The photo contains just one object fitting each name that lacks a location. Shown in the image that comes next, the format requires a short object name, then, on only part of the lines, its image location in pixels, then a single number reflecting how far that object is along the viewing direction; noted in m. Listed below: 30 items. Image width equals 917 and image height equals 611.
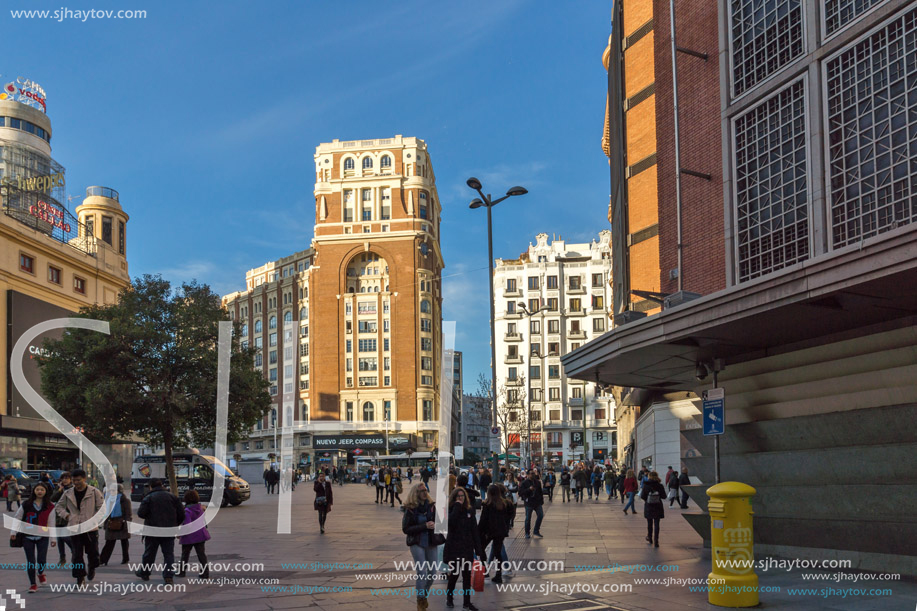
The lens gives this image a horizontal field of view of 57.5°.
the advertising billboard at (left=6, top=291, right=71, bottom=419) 56.16
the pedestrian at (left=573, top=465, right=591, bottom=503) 37.75
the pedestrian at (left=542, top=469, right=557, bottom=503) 36.88
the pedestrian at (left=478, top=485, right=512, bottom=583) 12.80
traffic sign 14.72
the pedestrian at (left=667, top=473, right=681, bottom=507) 30.01
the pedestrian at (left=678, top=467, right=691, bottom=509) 30.08
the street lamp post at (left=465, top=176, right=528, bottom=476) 27.83
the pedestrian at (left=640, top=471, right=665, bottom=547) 17.06
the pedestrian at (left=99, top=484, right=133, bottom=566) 13.92
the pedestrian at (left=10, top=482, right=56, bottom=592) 11.91
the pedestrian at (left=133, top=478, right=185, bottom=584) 12.63
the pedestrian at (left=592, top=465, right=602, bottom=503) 43.05
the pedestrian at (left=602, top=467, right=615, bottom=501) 40.31
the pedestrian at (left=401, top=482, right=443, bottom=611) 10.14
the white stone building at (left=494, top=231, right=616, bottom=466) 107.56
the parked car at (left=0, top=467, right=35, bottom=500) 37.00
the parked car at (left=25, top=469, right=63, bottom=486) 38.58
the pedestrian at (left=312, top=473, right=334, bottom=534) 22.17
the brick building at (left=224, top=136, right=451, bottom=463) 105.06
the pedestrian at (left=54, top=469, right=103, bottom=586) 12.05
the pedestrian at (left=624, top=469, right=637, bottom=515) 28.10
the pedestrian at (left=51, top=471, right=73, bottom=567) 12.16
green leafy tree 34.88
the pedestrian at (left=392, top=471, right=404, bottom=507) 37.91
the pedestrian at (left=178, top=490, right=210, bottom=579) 12.84
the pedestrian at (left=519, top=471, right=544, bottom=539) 19.14
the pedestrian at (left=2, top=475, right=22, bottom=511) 29.47
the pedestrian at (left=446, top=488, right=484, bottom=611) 10.41
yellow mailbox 10.35
